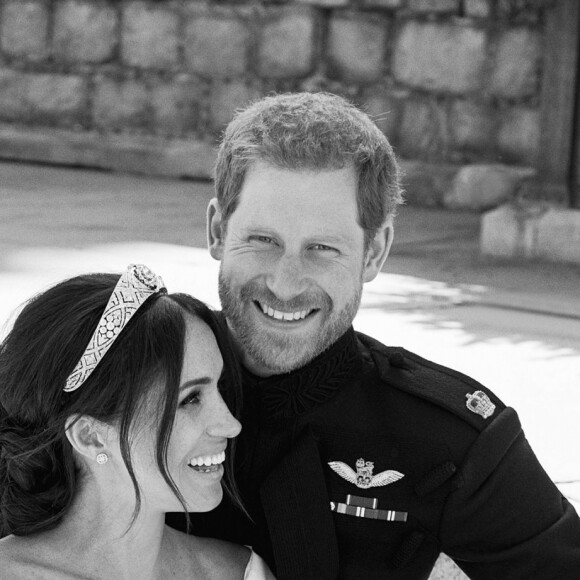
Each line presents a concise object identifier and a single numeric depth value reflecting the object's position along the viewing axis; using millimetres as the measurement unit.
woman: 2273
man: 2384
